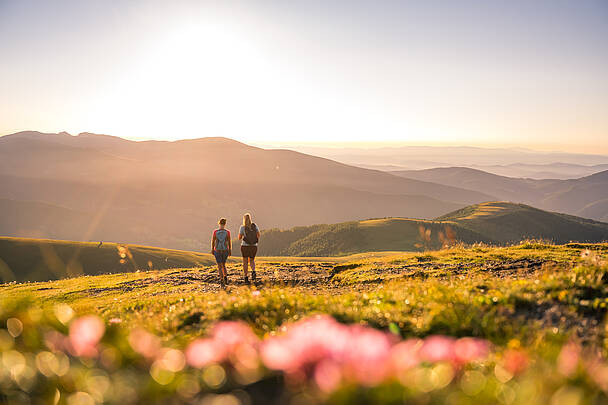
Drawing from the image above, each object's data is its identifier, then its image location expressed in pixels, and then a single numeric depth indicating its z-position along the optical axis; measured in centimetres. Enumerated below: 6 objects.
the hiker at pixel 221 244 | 1527
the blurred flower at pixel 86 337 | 317
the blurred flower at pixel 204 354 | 295
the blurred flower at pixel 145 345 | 332
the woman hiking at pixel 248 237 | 1491
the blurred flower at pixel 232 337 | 318
